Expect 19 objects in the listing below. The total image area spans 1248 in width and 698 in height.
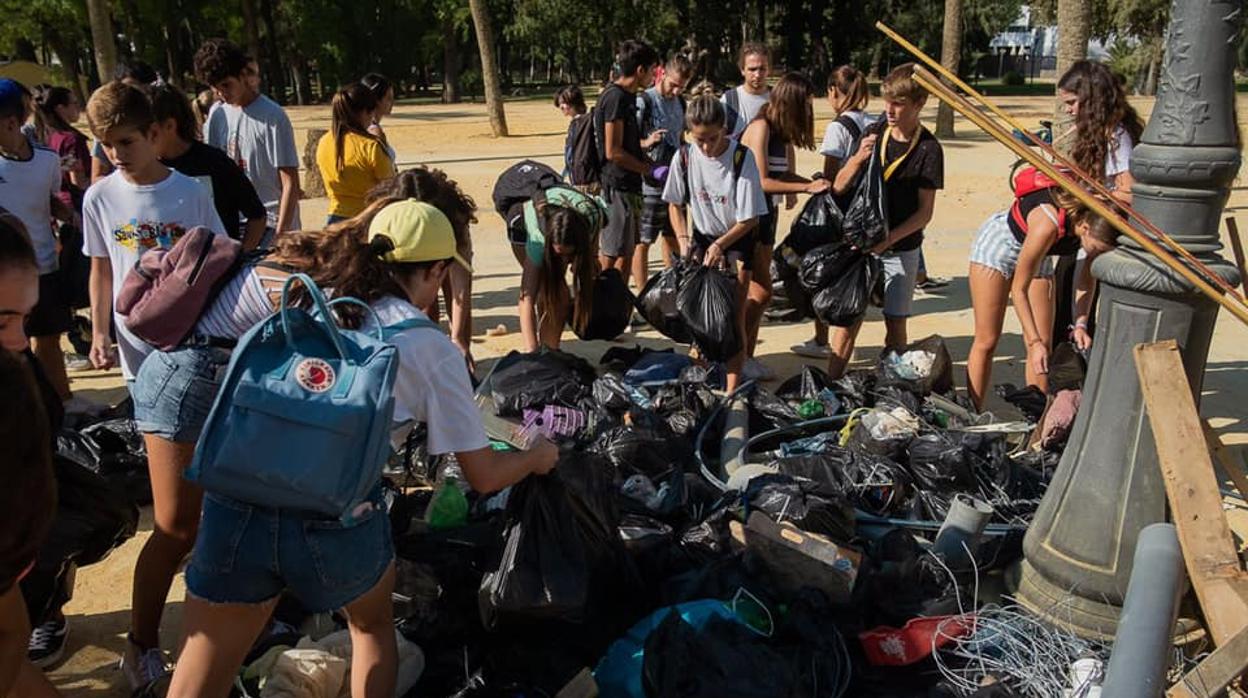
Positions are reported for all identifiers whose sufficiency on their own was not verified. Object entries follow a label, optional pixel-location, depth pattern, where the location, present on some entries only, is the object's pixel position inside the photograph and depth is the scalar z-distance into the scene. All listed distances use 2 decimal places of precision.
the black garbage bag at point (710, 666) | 2.67
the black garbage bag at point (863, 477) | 4.07
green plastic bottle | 3.63
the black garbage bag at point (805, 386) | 5.21
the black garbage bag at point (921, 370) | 5.17
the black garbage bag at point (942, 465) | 4.11
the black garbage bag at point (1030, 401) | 5.14
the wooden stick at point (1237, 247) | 3.15
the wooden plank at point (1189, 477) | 2.67
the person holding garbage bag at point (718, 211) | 5.17
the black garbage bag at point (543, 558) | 2.70
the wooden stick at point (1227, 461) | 3.30
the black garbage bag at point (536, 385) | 4.82
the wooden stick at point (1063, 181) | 2.59
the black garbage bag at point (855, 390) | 5.13
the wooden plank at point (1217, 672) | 2.36
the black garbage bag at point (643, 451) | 4.21
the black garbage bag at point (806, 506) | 3.45
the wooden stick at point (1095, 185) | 2.70
